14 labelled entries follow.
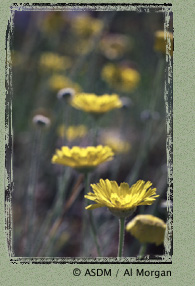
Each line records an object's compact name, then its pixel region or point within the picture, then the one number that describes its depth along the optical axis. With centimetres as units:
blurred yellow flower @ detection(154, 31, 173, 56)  84
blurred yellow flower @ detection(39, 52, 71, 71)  120
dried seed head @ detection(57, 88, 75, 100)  89
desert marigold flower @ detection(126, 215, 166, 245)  76
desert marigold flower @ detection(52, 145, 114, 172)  78
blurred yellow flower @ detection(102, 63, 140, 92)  107
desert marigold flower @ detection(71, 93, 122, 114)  86
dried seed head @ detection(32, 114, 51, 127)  87
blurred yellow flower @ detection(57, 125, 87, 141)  98
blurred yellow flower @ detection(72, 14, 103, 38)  116
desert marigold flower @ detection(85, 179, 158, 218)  73
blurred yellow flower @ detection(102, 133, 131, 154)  100
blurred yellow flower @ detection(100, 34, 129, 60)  115
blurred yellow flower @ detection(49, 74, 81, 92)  104
